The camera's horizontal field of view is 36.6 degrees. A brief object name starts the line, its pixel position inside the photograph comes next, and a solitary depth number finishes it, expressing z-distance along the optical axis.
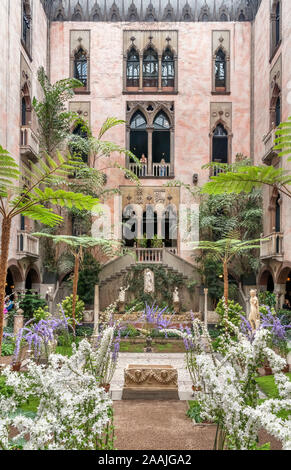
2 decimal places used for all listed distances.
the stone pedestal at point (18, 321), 15.51
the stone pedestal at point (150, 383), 10.02
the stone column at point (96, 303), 19.65
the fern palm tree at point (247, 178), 7.23
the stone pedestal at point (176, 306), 22.42
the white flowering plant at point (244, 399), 3.62
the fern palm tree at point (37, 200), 6.66
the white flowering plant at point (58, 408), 3.52
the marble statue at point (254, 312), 15.23
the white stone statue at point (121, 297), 21.21
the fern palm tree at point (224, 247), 17.19
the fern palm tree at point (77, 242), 18.14
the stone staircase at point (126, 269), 23.52
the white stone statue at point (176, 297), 22.36
